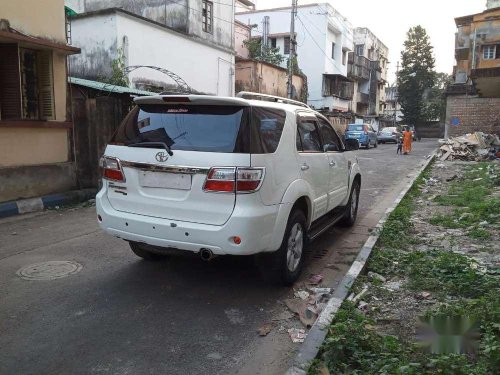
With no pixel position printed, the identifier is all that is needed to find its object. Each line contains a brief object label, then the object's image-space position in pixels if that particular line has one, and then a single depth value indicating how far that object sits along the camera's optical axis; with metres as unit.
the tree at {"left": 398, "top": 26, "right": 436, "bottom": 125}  55.41
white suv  3.73
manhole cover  4.73
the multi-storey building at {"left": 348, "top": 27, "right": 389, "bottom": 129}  47.81
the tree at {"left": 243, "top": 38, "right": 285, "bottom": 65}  30.38
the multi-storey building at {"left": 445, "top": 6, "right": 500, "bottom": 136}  28.73
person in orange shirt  23.84
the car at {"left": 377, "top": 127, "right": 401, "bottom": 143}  36.38
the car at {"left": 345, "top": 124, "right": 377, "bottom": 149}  29.36
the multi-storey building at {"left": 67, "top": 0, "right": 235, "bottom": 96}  15.58
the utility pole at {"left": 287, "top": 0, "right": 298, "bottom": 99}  22.75
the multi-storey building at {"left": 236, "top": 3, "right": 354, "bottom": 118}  36.91
